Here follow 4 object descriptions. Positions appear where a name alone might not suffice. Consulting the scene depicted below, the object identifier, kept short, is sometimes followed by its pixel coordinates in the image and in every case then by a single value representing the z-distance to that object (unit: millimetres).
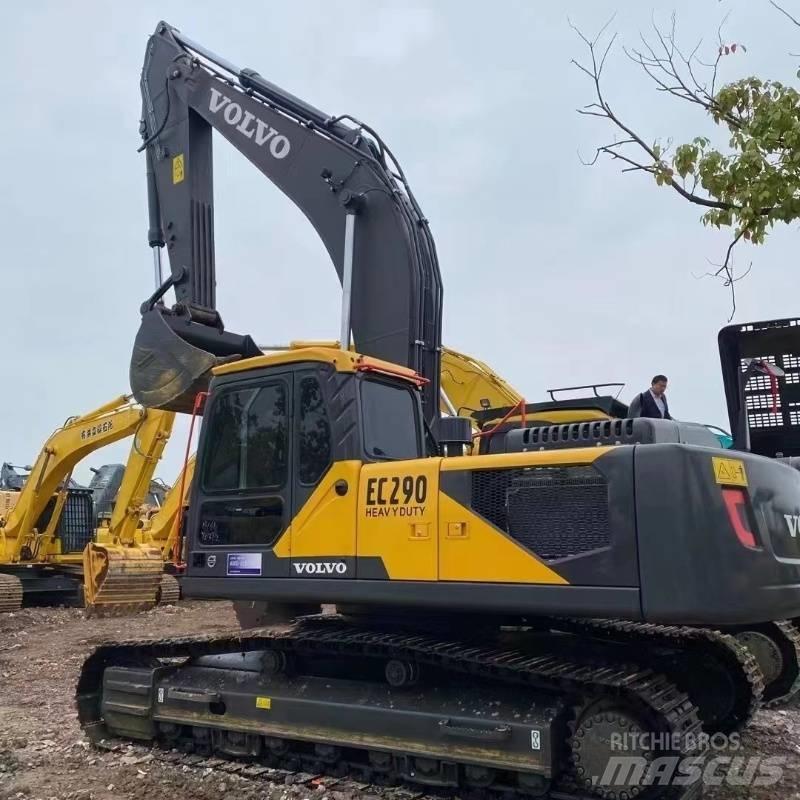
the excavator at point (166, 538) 15250
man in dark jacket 6871
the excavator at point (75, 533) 14047
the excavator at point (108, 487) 21234
